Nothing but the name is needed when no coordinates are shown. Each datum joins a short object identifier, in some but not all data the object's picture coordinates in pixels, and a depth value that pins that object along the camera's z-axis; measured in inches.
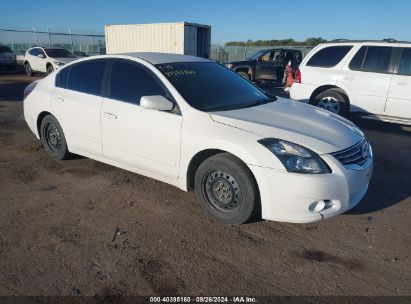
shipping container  666.8
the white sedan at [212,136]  128.0
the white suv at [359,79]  285.4
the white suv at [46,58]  699.4
